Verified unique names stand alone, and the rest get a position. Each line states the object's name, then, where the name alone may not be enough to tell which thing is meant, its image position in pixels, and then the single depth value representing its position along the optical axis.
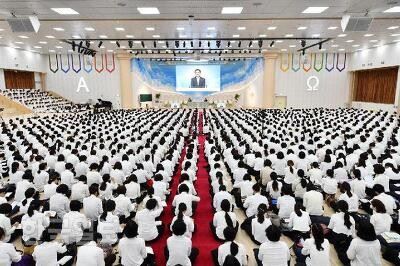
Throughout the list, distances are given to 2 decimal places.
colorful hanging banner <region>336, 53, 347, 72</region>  28.48
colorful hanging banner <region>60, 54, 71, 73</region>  29.38
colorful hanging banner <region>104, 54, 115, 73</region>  29.48
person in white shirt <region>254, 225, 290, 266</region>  3.86
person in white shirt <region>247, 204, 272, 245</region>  4.83
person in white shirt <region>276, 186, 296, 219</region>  5.56
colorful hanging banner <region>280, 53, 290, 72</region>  29.19
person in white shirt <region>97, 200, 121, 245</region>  4.88
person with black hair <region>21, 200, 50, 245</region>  4.77
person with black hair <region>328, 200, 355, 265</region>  4.72
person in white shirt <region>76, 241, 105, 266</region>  3.71
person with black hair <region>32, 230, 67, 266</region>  3.93
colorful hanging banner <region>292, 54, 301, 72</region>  29.09
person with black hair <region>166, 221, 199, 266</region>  4.14
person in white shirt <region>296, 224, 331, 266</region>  3.77
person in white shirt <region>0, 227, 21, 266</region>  3.96
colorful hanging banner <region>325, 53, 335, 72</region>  28.62
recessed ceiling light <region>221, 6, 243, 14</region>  10.53
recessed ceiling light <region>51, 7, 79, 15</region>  10.52
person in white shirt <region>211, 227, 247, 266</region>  3.78
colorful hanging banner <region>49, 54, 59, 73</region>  29.45
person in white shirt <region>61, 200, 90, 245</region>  4.82
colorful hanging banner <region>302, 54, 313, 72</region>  28.69
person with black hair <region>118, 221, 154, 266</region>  4.06
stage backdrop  30.38
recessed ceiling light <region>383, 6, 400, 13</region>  10.64
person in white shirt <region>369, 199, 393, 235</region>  4.79
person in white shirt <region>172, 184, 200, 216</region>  5.80
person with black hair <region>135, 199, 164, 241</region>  5.02
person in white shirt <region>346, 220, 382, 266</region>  3.79
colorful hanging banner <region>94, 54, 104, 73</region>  29.38
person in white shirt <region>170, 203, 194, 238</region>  4.87
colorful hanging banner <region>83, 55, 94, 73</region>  29.02
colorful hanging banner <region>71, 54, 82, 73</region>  29.58
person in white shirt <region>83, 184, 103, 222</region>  5.57
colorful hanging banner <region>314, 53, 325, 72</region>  28.77
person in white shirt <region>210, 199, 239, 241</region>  4.93
